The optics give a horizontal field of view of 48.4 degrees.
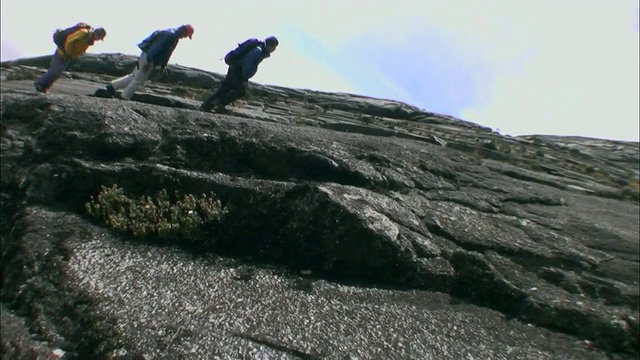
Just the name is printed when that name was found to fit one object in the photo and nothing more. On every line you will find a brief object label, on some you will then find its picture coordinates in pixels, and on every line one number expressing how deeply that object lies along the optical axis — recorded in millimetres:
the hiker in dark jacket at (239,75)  15008
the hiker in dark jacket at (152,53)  14789
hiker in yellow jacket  14336
